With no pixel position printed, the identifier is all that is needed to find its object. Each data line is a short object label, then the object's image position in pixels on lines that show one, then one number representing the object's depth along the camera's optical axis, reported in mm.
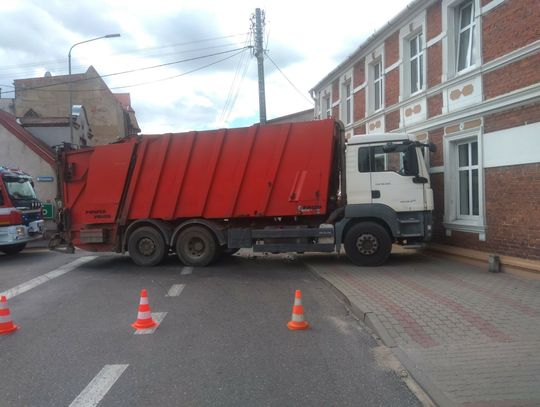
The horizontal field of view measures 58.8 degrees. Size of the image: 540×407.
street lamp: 22734
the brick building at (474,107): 8930
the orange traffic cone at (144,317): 6104
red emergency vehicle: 13203
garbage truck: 10336
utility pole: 20047
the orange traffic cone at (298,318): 5991
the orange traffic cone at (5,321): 6051
